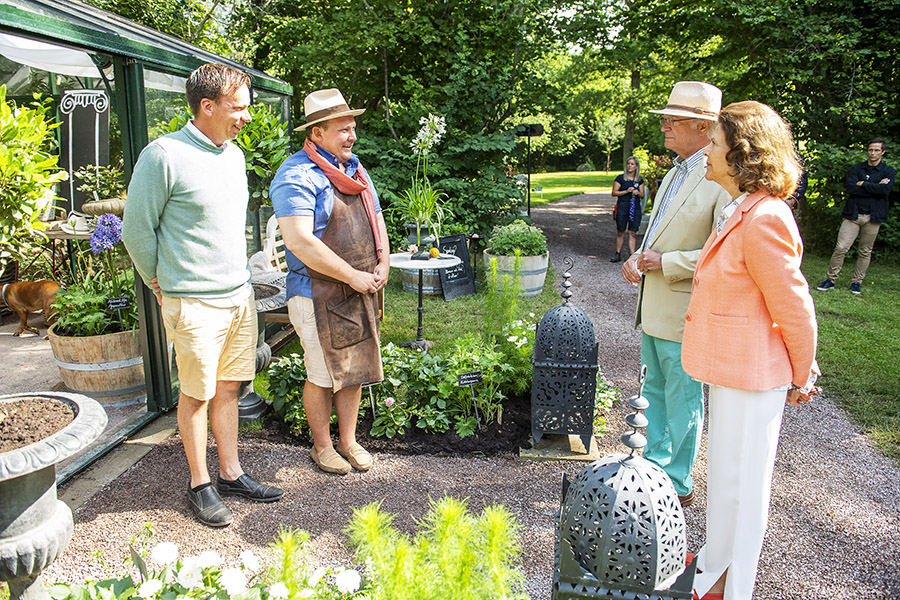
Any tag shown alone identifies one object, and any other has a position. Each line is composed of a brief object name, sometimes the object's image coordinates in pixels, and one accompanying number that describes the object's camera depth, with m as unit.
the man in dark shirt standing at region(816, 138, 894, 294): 7.45
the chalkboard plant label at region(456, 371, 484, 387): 3.49
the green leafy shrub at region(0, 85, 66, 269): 1.72
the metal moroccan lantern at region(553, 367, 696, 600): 1.49
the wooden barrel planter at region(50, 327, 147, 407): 3.90
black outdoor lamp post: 9.02
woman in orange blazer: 1.88
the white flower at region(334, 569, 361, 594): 1.49
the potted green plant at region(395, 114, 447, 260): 6.42
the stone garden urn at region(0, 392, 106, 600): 1.79
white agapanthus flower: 6.35
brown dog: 5.43
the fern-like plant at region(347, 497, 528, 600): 1.23
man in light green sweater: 2.42
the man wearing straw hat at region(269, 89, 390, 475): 2.80
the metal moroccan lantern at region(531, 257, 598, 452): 3.29
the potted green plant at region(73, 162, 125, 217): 3.98
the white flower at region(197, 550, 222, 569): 1.57
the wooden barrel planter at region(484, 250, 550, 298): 6.99
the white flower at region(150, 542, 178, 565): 1.59
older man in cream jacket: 2.60
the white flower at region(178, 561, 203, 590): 1.66
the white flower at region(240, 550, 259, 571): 1.54
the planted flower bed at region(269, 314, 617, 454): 3.58
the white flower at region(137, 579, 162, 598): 1.48
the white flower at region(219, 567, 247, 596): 1.45
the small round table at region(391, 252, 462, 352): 4.93
